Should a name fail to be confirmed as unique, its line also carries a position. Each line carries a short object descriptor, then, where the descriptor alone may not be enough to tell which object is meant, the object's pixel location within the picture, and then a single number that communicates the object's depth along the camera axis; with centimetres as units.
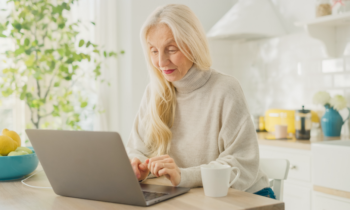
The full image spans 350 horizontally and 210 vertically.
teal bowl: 115
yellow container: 267
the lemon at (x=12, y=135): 126
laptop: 83
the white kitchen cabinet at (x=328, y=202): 182
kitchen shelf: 235
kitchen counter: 216
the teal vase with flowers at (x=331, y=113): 236
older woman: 120
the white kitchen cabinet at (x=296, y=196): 214
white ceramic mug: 91
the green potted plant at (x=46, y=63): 244
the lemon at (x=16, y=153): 118
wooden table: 84
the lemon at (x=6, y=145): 118
